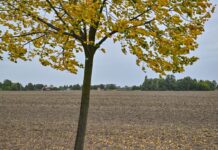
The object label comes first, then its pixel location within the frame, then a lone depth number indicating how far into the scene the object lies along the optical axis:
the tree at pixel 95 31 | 6.27
